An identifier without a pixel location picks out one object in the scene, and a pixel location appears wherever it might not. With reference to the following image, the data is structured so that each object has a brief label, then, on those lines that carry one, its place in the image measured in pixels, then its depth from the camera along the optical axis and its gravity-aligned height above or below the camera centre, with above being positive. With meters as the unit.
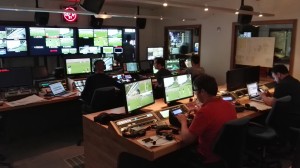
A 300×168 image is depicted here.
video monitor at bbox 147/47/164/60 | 7.82 -0.06
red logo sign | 6.73 +0.85
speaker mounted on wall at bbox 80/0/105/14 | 3.05 +0.54
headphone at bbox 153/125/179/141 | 2.27 -0.75
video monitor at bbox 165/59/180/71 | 6.82 -0.37
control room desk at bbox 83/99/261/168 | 2.13 -0.85
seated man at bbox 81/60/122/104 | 3.87 -0.47
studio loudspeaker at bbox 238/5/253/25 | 4.74 +0.57
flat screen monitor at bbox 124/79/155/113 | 2.69 -0.48
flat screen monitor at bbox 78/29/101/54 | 6.78 +0.25
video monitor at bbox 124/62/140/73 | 6.29 -0.41
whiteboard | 5.61 -0.02
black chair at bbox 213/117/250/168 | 2.03 -0.73
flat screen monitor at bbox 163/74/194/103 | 3.12 -0.46
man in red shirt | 2.11 -0.56
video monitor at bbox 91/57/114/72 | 5.46 -0.27
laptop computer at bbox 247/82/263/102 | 3.94 -0.64
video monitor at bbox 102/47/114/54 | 7.27 +0.00
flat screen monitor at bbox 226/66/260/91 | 4.09 -0.44
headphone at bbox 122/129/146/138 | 2.29 -0.73
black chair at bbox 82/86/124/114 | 3.54 -0.67
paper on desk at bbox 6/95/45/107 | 3.53 -0.71
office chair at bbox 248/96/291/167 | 2.94 -0.96
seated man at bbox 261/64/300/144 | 3.02 -0.64
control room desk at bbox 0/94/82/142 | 4.02 -1.14
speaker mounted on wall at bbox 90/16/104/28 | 7.00 +0.75
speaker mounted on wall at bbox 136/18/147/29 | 7.63 +0.79
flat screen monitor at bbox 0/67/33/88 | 3.80 -0.40
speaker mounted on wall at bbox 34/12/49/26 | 5.76 +0.71
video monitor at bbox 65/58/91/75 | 4.77 -0.29
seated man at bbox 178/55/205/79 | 5.26 -0.34
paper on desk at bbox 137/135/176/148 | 2.14 -0.76
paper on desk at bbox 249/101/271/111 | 3.43 -0.75
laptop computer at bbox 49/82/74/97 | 4.19 -0.64
